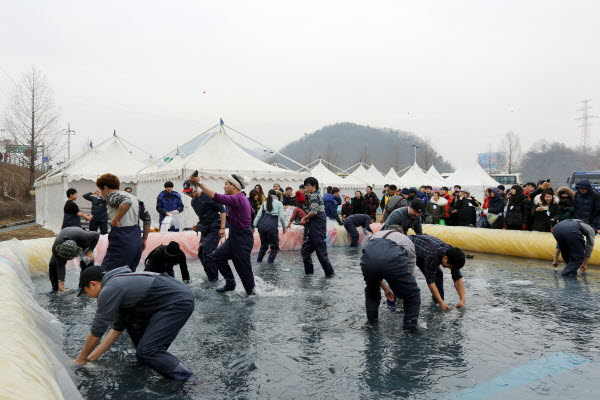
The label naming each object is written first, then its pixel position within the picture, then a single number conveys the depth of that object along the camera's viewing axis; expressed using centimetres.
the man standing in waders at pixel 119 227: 541
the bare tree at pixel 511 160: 5878
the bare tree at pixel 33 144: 2773
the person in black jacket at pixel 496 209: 1267
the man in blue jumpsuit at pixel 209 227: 765
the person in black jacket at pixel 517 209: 1132
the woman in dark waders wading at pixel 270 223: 970
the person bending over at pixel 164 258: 493
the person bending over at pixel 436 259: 538
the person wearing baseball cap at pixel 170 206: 1249
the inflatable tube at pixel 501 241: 1033
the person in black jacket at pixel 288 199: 1407
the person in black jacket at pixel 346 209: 1657
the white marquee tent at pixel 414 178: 3148
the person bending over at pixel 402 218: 591
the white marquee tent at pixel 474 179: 2609
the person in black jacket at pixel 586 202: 912
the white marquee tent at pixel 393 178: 3236
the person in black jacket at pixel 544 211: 1048
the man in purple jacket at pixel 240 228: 636
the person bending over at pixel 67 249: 577
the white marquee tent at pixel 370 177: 3005
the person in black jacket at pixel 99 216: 1016
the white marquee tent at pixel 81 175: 1802
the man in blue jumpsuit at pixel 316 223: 812
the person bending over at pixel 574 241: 812
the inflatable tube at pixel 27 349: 232
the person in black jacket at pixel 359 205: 1591
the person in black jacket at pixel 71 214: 784
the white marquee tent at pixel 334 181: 2678
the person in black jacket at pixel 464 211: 1371
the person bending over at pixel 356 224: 1253
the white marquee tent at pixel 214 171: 1523
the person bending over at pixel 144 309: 339
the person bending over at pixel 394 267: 481
